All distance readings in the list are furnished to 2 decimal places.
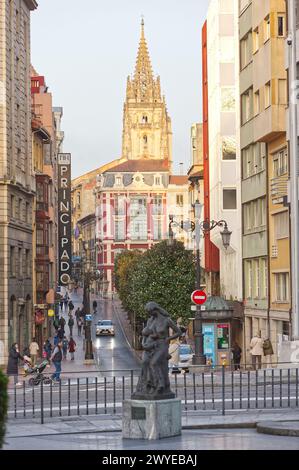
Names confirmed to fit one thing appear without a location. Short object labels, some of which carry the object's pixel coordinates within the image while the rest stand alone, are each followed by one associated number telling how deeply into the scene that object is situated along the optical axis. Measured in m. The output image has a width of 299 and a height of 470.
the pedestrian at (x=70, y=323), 83.21
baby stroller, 34.88
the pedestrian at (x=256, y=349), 43.00
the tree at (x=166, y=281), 75.44
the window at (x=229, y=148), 65.56
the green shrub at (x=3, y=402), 13.25
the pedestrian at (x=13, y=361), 42.16
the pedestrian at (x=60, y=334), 69.62
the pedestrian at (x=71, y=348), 67.62
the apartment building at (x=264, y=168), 48.62
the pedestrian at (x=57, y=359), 40.38
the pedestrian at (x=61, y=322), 82.49
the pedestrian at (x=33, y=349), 53.91
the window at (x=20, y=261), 64.07
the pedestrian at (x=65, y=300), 115.78
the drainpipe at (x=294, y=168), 35.16
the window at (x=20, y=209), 63.75
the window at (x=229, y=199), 64.12
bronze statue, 19.25
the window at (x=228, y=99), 66.00
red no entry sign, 40.09
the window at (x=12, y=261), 60.82
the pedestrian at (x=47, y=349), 58.14
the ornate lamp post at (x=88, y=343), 62.09
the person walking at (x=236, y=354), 51.69
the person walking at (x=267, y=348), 43.84
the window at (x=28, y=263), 67.17
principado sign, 95.69
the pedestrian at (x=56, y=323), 84.99
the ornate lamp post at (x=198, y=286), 39.84
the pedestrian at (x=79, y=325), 92.16
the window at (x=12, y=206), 60.75
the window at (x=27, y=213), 66.69
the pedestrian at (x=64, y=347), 67.41
